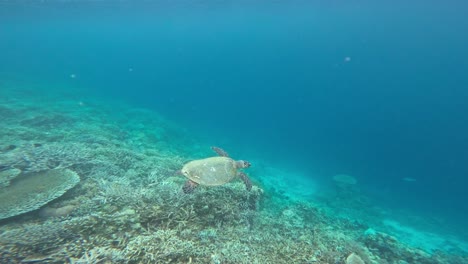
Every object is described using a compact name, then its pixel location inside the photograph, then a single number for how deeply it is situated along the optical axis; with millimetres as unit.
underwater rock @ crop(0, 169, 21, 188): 4492
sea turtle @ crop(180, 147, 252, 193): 4453
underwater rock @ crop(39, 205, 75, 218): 3977
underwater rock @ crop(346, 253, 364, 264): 4258
